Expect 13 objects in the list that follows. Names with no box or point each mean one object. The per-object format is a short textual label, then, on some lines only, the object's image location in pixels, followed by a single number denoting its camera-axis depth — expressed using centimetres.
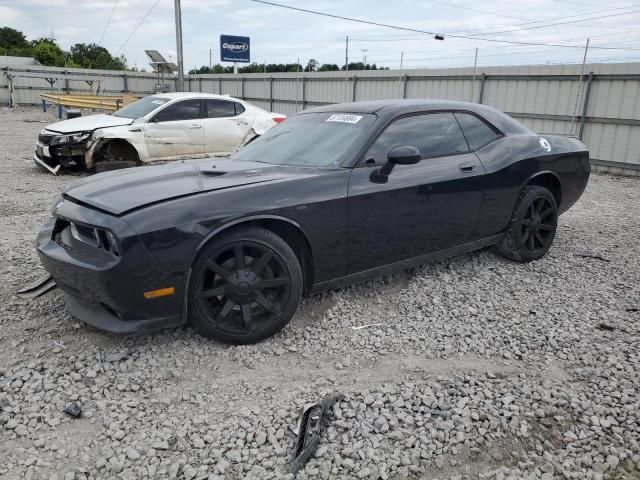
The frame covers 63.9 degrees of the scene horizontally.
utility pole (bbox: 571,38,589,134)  1097
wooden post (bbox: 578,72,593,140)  1090
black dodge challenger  295
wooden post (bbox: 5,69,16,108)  2628
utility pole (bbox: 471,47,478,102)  1305
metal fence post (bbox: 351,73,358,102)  1692
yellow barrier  1803
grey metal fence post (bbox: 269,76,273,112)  2160
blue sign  2231
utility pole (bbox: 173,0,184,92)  1767
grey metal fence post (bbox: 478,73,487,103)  1284
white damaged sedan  877
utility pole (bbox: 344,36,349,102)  1717
